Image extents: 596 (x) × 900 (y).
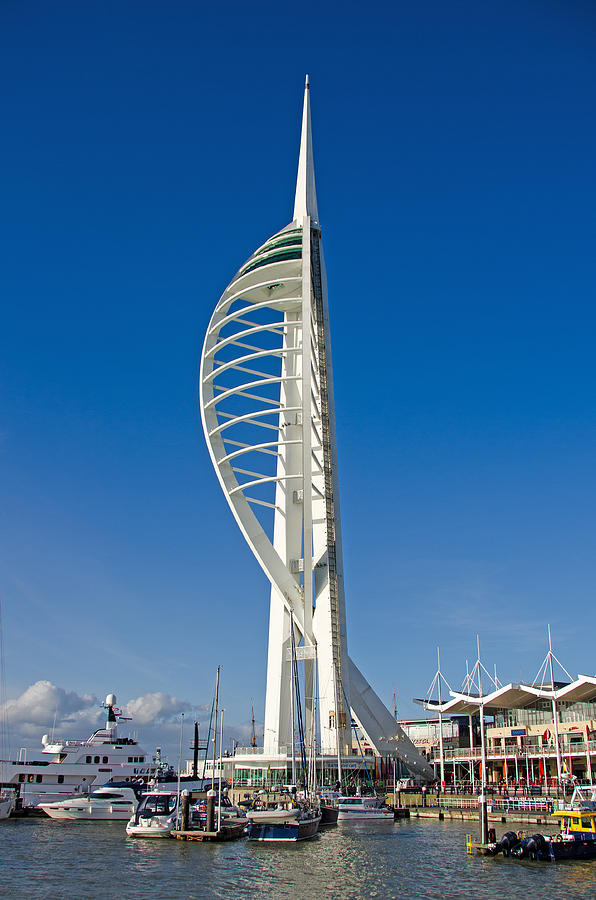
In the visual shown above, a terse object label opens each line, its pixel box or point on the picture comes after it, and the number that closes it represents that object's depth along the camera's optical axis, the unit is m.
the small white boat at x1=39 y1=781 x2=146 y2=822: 46.78
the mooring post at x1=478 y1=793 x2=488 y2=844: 29.08
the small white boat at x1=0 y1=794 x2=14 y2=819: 47.66
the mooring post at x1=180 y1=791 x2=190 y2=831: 33.83
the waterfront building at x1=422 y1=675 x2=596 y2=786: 56.47
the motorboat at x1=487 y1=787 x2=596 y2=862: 26.66
